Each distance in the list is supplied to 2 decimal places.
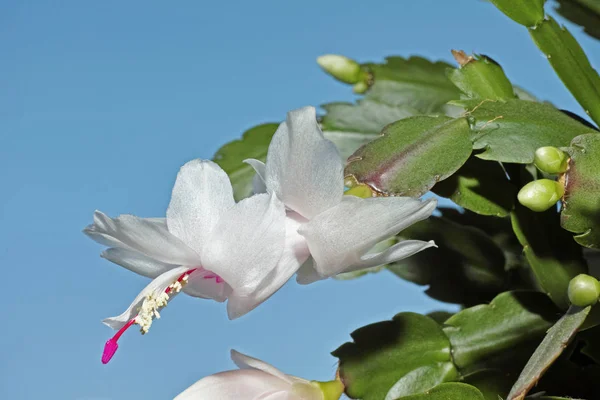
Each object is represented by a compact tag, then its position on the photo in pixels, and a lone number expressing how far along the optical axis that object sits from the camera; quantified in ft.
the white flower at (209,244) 1.23
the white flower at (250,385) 1.27
